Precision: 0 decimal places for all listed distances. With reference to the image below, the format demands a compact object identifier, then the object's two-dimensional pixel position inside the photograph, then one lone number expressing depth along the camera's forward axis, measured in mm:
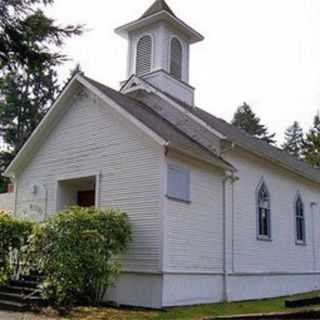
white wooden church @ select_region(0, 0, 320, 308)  12562
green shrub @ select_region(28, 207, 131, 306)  11078
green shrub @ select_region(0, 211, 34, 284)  13188
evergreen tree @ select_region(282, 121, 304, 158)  77062
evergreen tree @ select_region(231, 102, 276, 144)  61688
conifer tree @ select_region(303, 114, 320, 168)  38581
